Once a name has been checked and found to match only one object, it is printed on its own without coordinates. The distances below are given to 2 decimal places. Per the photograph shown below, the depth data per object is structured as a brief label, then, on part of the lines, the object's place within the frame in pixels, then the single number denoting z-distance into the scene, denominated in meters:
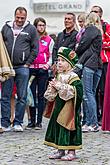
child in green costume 9.25
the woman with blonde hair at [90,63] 12.11
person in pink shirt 12.66
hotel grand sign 21.77
